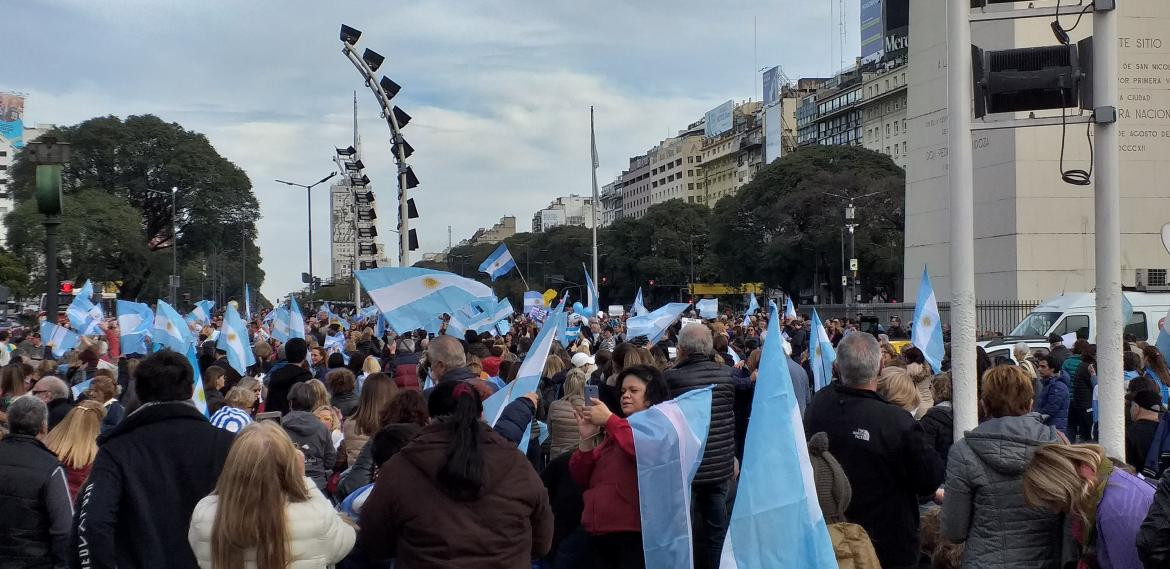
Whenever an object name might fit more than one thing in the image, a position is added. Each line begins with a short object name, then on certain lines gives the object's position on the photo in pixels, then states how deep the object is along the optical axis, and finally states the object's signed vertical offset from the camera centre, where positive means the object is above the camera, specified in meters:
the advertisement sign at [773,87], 124.82 +20.27
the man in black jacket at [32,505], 5.36 -0.93
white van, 21.20 -0.71
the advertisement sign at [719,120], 141.62 +19.52
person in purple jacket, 4.27 -0.79
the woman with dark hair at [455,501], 4.21 -0.74
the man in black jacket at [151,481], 4.61 -0.72
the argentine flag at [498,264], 24.28 +0.49
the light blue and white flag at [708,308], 29.47 -0.57
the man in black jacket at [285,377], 9.58 -0.68
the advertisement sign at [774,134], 118.88 +14.70
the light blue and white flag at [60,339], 16.44 -0.63
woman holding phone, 5.50 -0.92
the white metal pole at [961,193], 6.61 +0.48
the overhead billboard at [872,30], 103.44 +21.94
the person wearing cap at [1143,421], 7.93 -0.93
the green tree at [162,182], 69.69 +6.51
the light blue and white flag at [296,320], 17.09 -0.41
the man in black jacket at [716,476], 6.40 -1.01
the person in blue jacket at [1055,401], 10.64 -1.07
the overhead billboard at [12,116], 143.24 +22.26
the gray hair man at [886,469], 5.71 -0.88
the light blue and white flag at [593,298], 26.69 -0.26
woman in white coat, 4.09 -0.76
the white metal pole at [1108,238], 6.48 +0.22
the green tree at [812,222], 62.03 +3.28
